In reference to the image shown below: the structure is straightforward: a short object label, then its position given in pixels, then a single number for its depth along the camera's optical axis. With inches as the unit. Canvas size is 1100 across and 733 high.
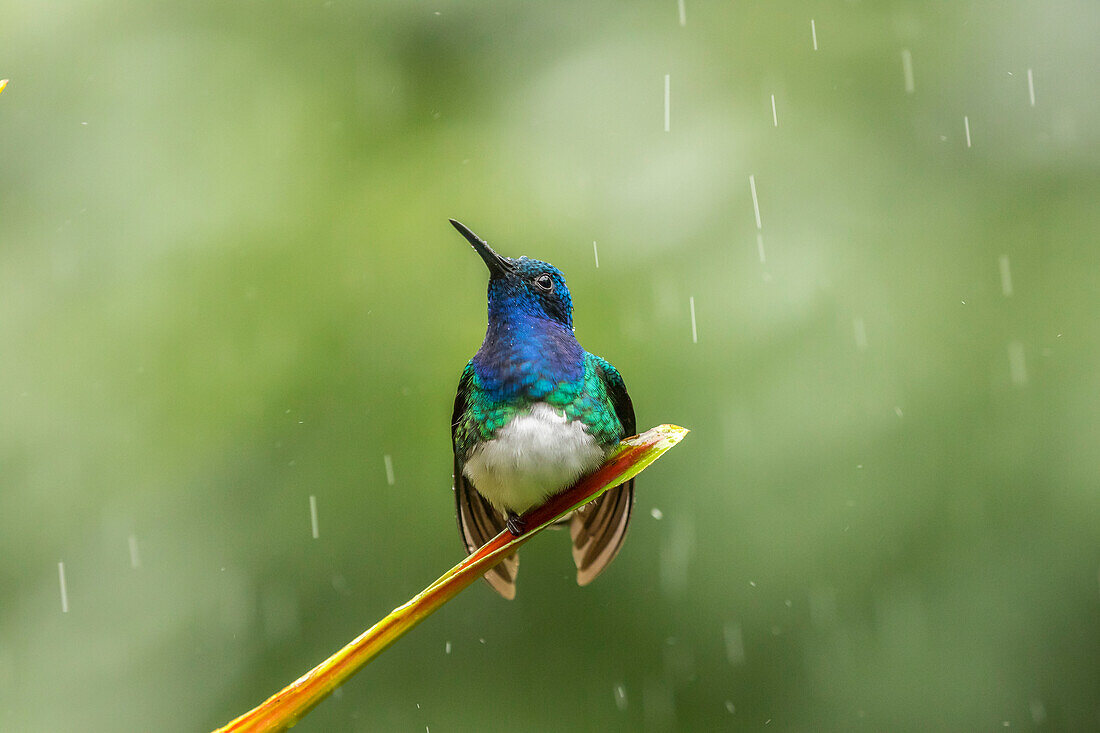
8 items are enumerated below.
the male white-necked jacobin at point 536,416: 131.9
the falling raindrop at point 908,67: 402.6
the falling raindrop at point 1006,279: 361.7
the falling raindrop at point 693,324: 351.6
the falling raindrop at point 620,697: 365.7
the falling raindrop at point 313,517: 357.1
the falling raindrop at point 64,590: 356.2
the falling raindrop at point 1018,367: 342.0
